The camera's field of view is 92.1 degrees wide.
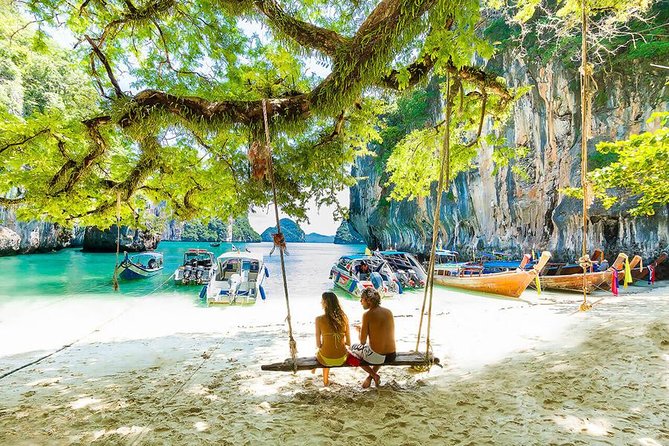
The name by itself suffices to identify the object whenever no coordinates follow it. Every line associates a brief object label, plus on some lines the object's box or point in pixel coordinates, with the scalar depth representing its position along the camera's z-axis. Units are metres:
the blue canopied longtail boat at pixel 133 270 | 21.66
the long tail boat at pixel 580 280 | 13.01
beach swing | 3.38
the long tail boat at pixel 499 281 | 12.23
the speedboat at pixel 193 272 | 18.77
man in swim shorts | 3.46
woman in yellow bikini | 3.43
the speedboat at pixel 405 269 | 16.83
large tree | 3.25
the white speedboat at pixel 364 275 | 14.14
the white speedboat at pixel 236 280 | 12.84
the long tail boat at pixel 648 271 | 14.42
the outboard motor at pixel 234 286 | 12.77
